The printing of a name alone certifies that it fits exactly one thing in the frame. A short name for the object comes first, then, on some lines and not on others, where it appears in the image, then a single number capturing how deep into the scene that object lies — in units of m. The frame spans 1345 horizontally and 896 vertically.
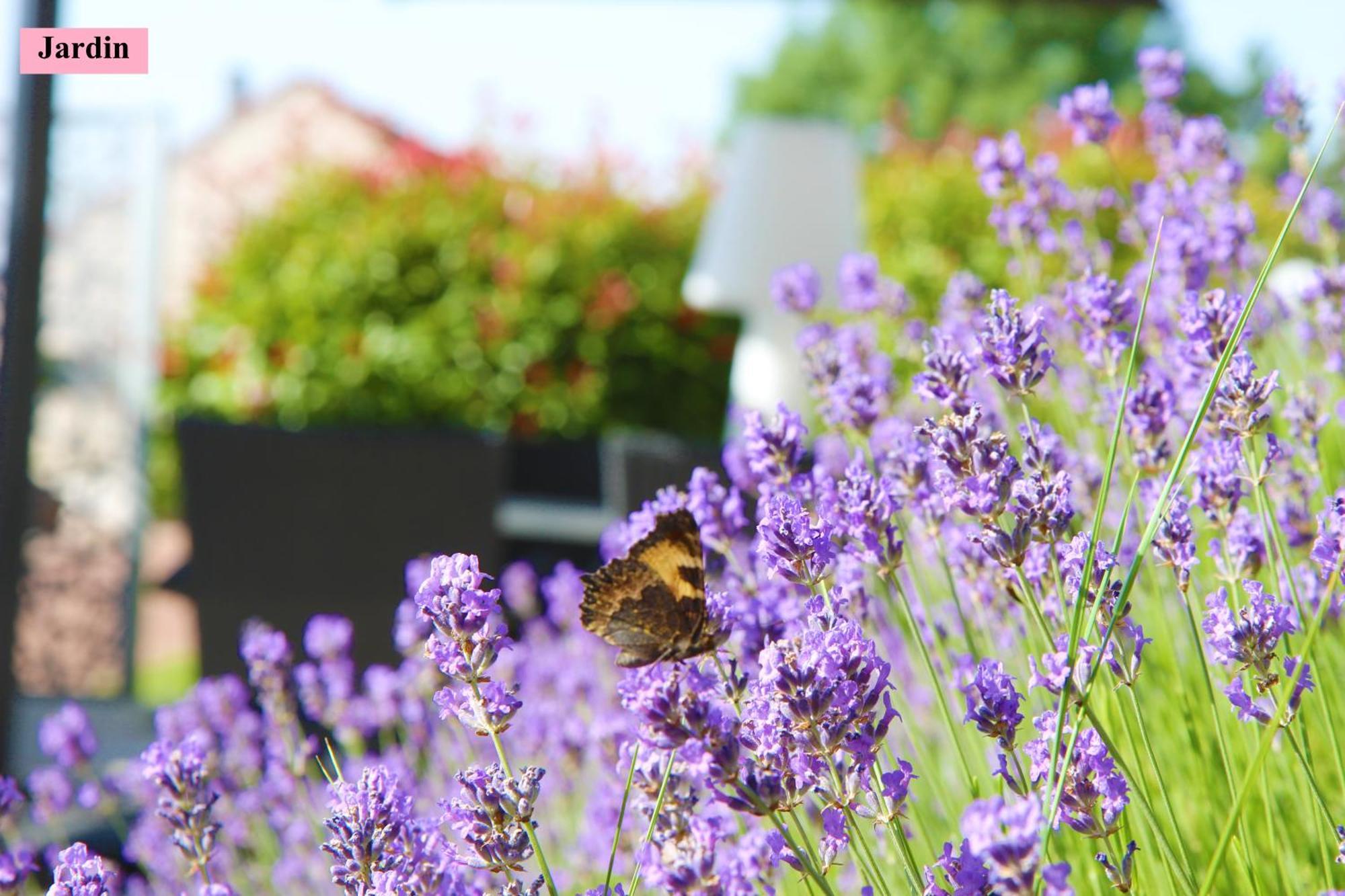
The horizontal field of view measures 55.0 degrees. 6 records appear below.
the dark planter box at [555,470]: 5.14
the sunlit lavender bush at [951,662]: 0.79
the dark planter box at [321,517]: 3.39
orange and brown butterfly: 0.80
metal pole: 2.34
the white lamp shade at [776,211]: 4.12
